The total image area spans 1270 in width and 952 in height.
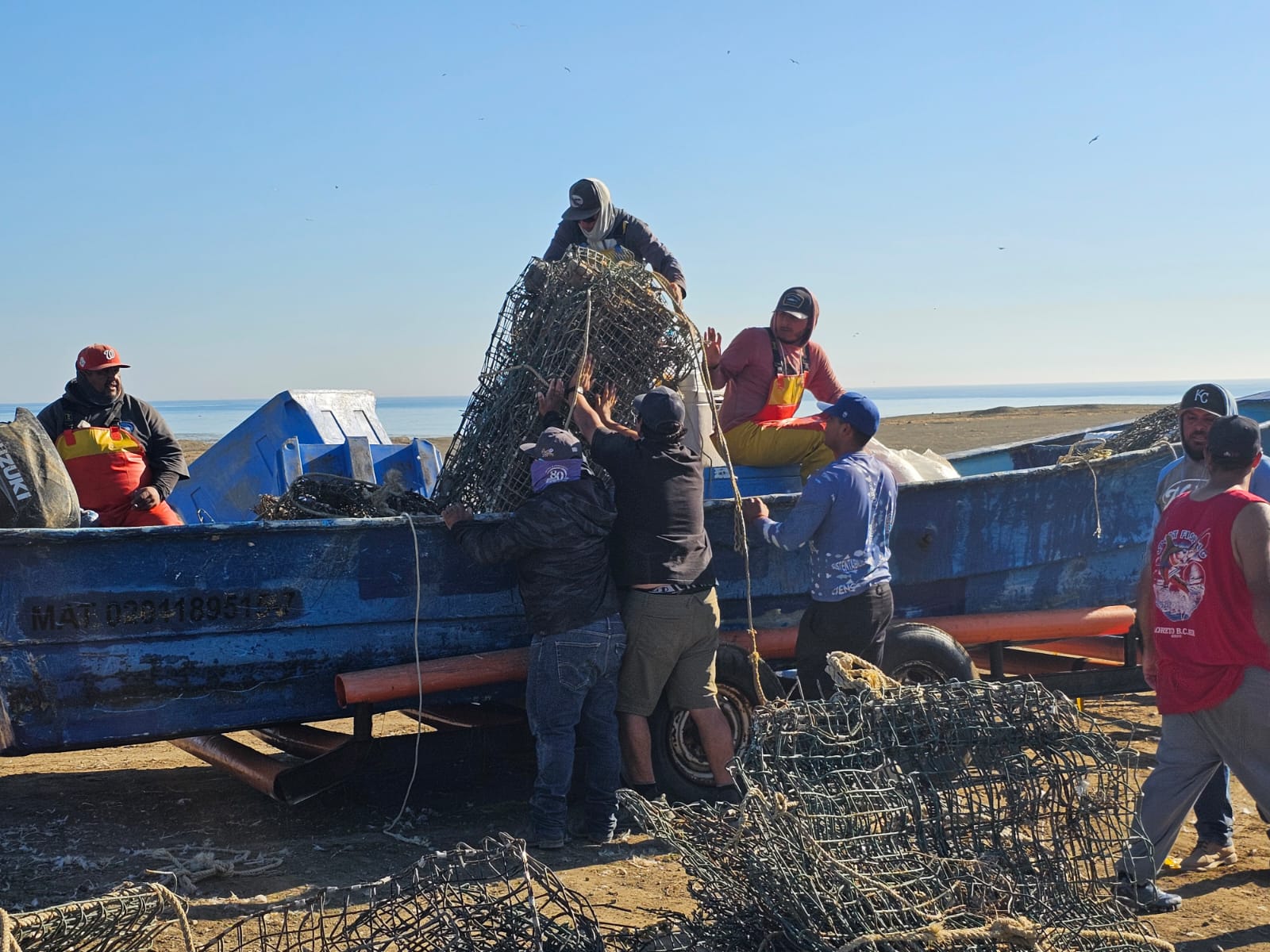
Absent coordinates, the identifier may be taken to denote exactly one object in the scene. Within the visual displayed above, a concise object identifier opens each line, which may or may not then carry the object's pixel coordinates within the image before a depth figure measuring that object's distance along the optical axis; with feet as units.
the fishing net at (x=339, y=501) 19.65
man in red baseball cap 20.52
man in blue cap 18.17
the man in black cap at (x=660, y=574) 18.34
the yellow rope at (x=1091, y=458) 23.45
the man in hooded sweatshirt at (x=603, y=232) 22.27
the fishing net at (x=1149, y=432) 25.94
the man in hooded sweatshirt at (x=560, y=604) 17.76
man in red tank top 14.02
